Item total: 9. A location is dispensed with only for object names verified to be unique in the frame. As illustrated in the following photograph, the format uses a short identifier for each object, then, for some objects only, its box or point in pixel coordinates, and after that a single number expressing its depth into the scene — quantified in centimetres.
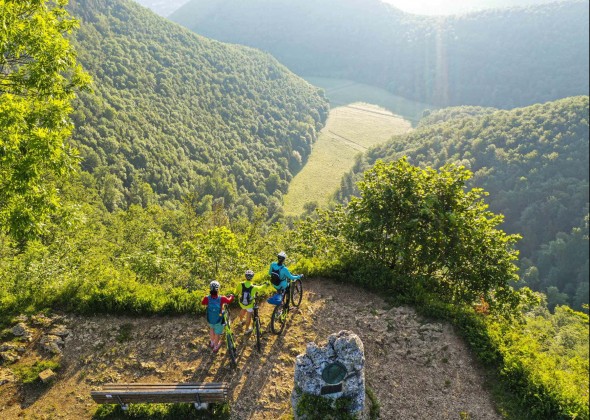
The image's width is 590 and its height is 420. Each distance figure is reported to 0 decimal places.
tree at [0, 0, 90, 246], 1090
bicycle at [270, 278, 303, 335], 1323
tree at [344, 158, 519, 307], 1606
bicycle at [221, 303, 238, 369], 1146
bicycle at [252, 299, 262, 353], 1226
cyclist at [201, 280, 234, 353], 1127
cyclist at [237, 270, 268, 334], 1172
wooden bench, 1001
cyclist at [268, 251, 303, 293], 1274
